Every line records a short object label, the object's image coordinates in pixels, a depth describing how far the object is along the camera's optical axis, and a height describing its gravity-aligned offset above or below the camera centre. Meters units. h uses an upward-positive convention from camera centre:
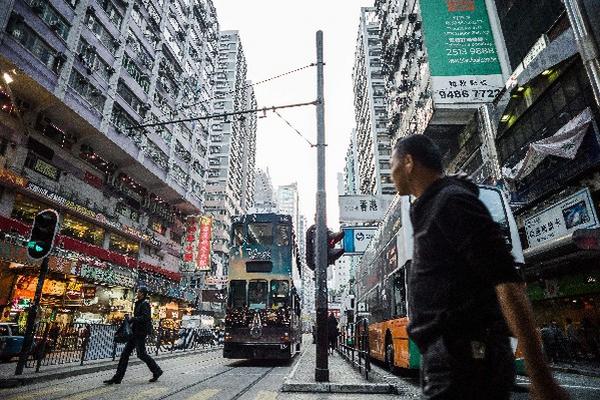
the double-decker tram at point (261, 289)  12.84 +1.47
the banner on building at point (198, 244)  38.09 +8.81
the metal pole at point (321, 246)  7.46 +1.76
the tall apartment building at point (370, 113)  56.66 +36.43
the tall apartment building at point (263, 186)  153.75 +60.00
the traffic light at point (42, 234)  8.32 +2.14
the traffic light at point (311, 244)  8.41 +1.89
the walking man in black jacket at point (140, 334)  7.47 -0.06
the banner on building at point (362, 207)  15.14 +4.91
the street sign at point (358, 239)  16.23 +3.90
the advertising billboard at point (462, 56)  16.75 +12.05
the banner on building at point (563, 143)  10.82 +5.65
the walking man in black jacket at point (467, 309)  1.37 +0.08
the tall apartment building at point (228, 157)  65.38 +34.15
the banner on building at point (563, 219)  10.77 +3.42
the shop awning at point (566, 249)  9.75 +2.41
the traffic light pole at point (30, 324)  7.60 +0.15
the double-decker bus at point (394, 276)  7.82 +1.44
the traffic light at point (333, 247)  8.18 +1.80
